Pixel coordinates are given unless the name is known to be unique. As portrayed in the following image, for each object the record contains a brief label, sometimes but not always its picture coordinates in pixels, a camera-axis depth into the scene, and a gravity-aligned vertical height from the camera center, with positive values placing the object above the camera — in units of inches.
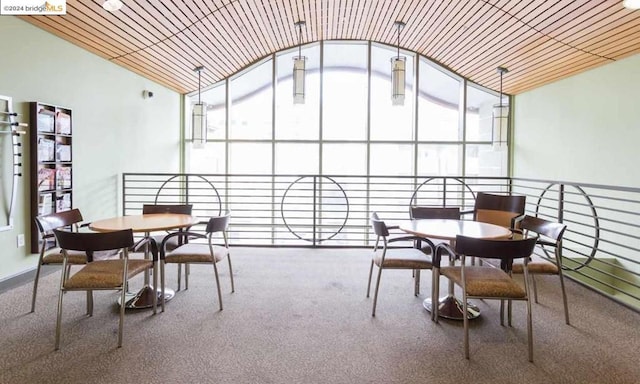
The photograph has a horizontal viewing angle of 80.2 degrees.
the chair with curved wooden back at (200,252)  125.4 -23.2
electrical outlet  152.5 -23.7
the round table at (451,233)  116.0 -14.1
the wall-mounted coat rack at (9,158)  143.2 +8.9
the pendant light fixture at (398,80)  171.5 +48.3
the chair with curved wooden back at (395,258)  122.9 -23.6
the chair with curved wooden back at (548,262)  115.2 -22.8
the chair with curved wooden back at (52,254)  121.4 -23.3
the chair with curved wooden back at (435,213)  154.6 -10.6
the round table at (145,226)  122.6 -14.1
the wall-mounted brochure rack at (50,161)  155.3 +8.9
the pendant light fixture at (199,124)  241.6 +38.0
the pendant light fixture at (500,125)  240.5 +40.2
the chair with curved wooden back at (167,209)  157.5 -10.6
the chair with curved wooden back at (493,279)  95.0 -24.3
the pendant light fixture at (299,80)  177.2 +49.1
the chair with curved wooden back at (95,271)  100.0 -23.5
